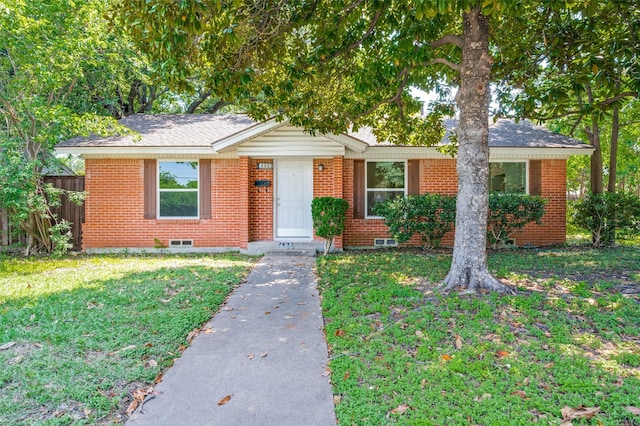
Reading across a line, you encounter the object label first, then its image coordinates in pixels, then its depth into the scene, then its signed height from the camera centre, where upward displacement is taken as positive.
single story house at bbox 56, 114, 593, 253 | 10.27 +0.75
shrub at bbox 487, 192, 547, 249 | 9.55 +0.03
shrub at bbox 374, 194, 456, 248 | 9.59 -0.05
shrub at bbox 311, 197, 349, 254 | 9.27 -0.07
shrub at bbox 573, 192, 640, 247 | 9.91 -0.05
